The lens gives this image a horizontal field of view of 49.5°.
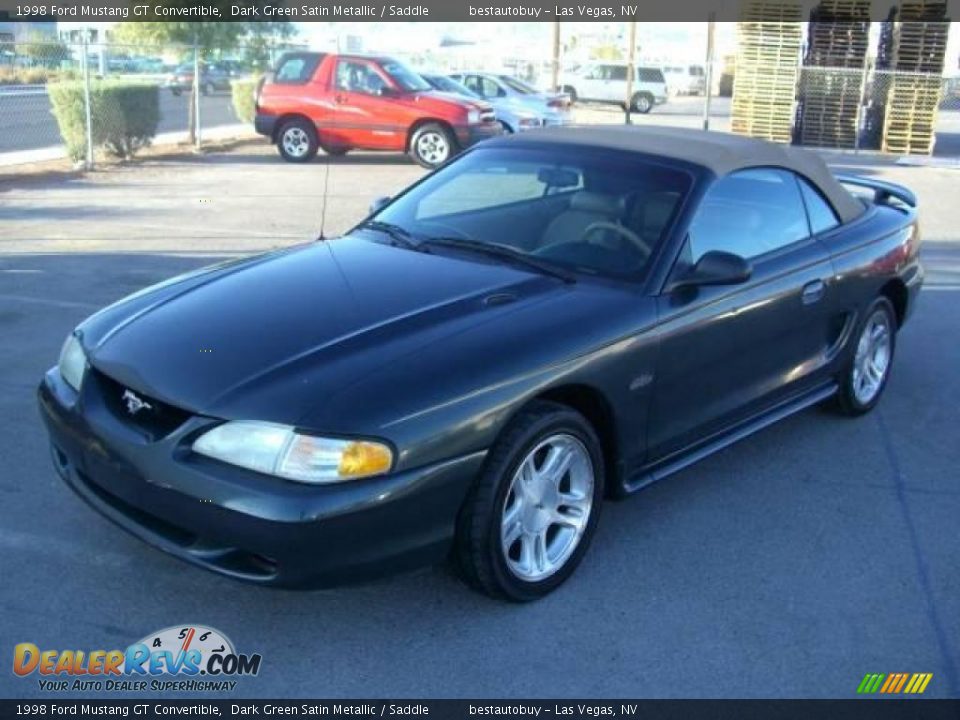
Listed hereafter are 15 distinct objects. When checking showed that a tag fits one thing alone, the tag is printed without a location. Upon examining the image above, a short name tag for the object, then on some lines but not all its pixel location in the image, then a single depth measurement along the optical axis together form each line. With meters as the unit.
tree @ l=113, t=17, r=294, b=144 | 20.02
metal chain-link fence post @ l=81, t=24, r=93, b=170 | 14.98
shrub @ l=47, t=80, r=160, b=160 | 15.44
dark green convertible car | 3.13
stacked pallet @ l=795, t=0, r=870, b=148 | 22.06
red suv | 16.86
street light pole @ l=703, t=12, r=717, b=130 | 21.25
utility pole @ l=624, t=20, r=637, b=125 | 24.89
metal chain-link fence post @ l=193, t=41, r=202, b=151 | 18.38
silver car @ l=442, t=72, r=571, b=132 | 20.92
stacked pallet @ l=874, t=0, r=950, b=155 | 21.42
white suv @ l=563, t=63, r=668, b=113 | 40.03
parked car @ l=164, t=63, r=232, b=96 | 28.74
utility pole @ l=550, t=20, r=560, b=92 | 31.89
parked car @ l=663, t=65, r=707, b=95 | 56.97
